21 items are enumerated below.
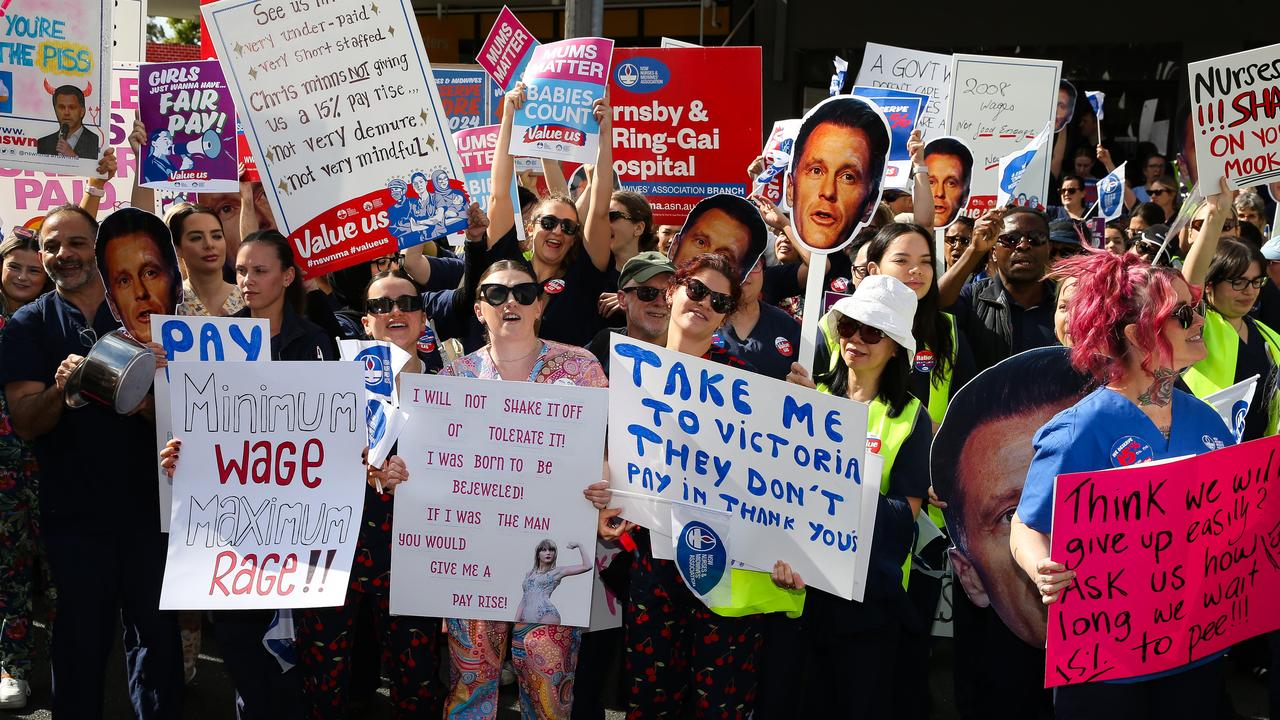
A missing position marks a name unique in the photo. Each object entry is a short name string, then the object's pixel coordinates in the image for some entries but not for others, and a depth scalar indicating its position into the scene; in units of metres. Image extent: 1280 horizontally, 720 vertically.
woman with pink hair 3.24
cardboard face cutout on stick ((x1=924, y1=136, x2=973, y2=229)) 7.09
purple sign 5.99
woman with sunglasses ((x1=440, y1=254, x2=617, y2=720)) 4.21
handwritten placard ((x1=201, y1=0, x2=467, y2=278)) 5.49
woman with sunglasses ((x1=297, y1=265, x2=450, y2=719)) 4.49
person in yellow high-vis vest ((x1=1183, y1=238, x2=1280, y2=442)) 5.20
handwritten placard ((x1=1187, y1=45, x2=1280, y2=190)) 5.78
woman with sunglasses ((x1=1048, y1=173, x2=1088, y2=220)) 10.72
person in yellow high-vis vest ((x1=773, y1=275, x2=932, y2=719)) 4.10
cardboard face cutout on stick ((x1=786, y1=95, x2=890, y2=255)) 4.69
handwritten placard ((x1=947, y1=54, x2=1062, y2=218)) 8.77
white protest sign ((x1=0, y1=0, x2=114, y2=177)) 5.93
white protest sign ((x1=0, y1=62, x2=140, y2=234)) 7.32
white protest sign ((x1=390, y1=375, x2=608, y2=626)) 4.23
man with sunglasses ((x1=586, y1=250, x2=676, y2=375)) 4.80
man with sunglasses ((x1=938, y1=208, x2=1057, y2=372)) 5.59
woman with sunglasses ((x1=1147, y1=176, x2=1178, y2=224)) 10.20
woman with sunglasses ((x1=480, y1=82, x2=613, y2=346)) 5.50
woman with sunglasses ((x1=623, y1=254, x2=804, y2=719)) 4.11
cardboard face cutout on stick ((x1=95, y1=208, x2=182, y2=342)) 4.53
